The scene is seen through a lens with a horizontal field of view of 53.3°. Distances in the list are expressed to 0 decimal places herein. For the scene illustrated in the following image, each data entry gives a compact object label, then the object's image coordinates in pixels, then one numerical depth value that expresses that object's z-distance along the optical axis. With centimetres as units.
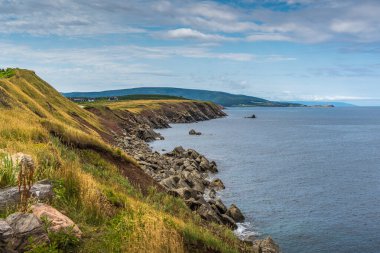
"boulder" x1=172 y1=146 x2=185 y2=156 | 6643
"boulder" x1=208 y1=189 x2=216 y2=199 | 3934
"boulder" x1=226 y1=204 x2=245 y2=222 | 3203
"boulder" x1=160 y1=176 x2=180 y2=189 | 3354
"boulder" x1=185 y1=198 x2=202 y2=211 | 2725
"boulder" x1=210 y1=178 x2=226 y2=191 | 4418
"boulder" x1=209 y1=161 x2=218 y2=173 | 5488
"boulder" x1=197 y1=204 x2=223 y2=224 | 2625
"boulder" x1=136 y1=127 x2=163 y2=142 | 9450
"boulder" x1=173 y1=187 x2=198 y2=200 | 2869
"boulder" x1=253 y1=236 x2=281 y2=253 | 2296
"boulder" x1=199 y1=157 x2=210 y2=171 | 5547
